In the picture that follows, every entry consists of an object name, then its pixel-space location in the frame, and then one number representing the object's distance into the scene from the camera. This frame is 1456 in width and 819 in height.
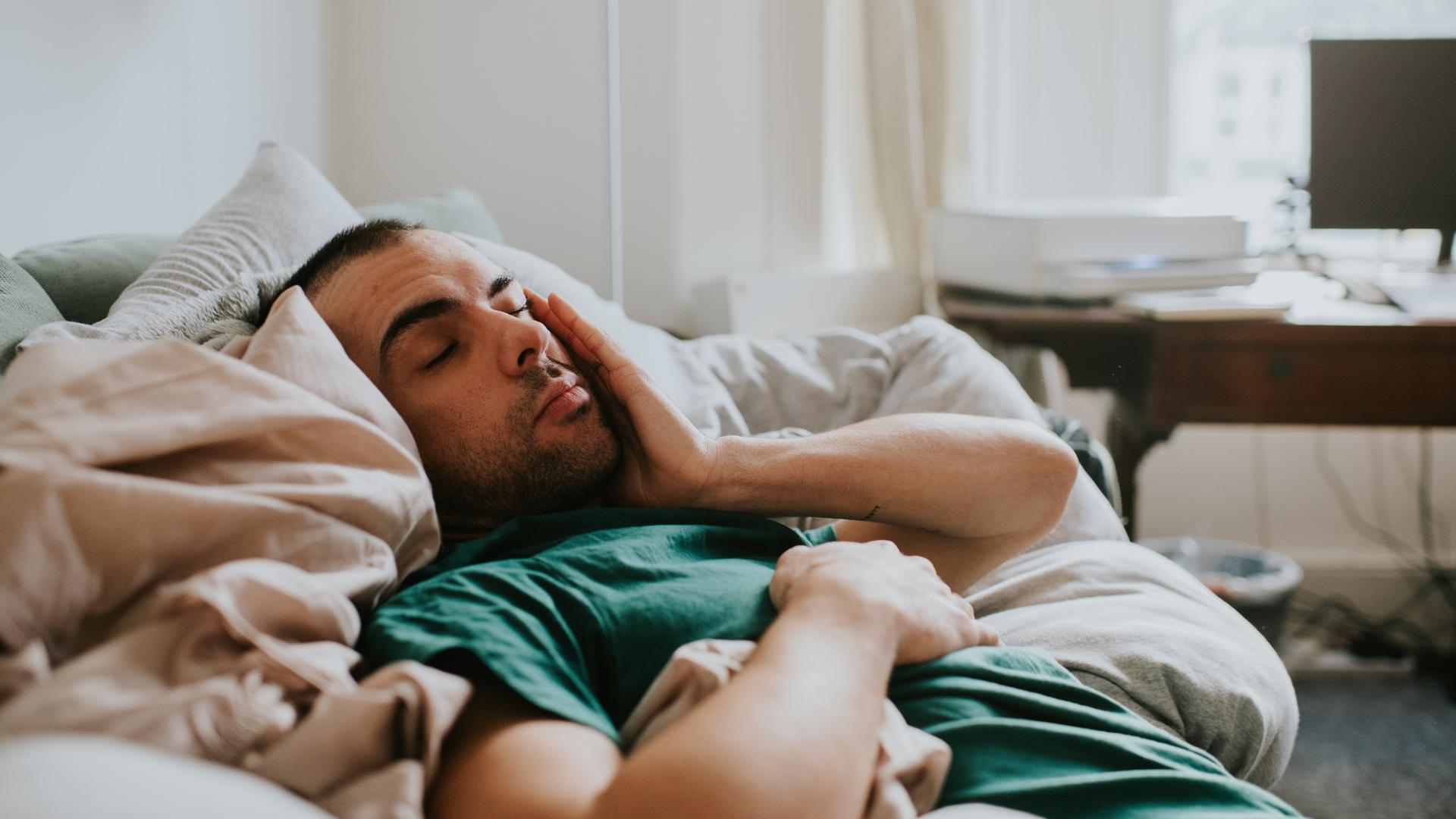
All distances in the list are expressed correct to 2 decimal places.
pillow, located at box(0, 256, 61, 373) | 0.92
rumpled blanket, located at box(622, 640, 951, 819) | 0.70
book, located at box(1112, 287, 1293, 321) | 1.99
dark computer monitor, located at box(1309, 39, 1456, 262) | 2.27
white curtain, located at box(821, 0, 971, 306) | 2.49
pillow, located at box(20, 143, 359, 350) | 1.02
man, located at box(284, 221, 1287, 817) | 0.64
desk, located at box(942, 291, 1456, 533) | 1.98
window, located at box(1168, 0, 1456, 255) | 2.86
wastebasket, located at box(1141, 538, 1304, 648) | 2.25
